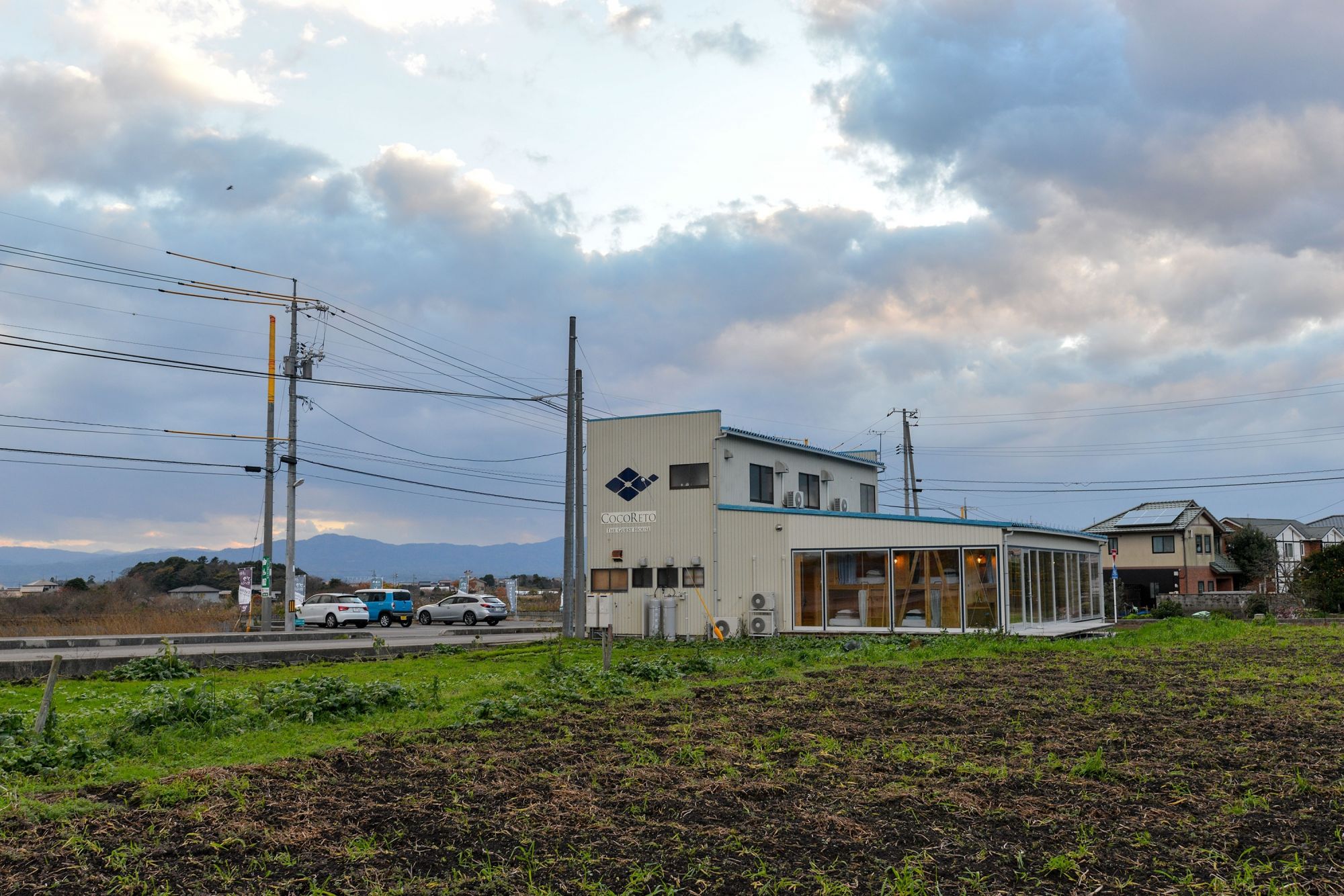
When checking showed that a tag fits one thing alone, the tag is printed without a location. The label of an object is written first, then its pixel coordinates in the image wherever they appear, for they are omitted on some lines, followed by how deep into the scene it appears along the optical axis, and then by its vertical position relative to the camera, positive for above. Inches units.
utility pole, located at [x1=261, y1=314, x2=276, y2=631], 1451.8 +84.8
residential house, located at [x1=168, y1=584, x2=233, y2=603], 2626.5 -67.6
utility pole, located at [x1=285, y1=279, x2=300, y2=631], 1540.4 +182.5
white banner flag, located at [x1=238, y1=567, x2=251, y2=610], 1481.3 -30.1
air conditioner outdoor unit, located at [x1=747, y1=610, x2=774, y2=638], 1075.3 -60.9
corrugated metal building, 1026.7 +10.4
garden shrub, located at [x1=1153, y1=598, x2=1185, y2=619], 1915.6 -88.5
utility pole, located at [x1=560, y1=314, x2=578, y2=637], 1146.7 +11.3
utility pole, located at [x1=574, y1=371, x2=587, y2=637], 1135.7 +1.8
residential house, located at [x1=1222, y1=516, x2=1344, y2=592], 3134.8 +81.9
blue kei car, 1815.2 -67.1
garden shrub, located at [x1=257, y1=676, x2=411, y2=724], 446.6 -57.7
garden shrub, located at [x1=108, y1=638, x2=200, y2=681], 653.9 -63.0
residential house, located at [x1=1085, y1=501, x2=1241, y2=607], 2632.9 +26.1
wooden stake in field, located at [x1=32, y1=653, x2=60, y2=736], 354.0 -45.4
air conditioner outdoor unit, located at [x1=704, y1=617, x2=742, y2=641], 1083.9 -63.8
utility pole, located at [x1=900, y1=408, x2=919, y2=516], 2158.0 +207.2
